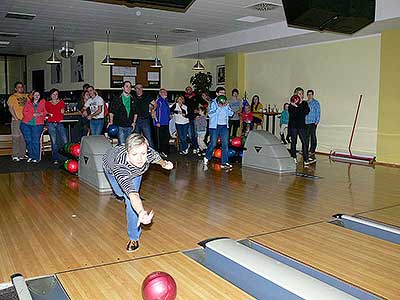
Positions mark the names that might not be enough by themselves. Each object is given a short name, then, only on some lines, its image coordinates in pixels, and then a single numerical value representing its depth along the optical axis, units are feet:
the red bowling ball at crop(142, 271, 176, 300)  7.89
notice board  40.81
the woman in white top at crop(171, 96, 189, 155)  29.71
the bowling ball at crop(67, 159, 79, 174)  22.03
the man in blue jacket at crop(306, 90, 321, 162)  29.19
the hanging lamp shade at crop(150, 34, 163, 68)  36.70
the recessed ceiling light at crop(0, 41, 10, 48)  41.37
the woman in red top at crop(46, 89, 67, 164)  24.95
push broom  28.58
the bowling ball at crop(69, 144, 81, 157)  22.30
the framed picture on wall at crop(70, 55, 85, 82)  41.91
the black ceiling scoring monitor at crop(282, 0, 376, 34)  15.06
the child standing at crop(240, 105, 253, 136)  32.73
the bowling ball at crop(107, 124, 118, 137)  23.93
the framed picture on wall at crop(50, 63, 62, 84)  45.93
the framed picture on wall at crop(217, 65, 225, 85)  43.68
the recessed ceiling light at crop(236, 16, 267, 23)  28.46
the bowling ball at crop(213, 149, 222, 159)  26.40
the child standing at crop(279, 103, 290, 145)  34.76
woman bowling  9.68
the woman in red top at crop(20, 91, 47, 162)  24.76
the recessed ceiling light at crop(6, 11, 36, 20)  27.43
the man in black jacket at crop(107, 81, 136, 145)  22.58
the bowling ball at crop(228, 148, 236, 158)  26.32
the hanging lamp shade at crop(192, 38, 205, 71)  36.58
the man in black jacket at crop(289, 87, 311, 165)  24.97
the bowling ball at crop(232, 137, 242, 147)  26.09
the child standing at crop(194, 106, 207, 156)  29.76
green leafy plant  41.37
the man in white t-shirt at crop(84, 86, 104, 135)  25.94
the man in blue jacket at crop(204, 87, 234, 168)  23.41
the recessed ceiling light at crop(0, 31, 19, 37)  35.84
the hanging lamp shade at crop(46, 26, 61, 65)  33.86
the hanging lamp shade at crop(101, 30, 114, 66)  34.19
